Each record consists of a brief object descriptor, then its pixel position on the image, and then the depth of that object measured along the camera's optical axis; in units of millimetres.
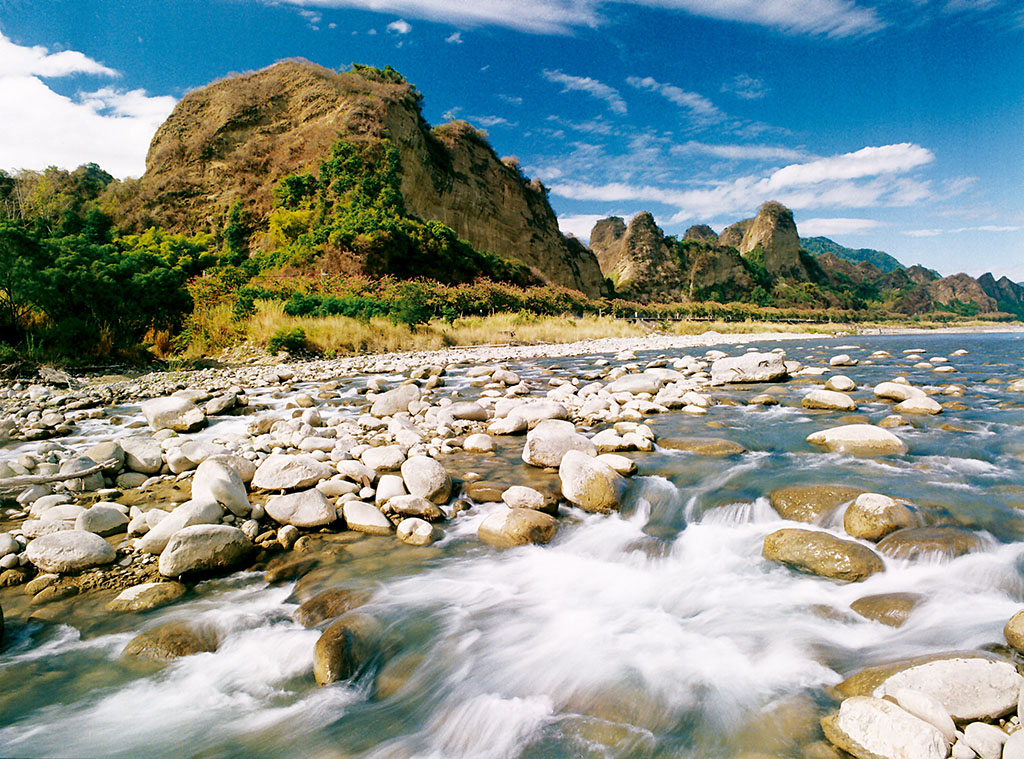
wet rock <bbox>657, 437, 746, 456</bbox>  6156
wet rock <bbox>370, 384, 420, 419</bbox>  8324
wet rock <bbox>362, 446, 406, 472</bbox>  5590
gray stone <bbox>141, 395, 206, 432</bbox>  7344
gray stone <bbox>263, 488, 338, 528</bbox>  4324
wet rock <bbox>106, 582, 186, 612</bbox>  3232
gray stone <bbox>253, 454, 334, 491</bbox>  4938
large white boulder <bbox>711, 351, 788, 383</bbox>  11719
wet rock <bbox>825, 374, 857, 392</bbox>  9570
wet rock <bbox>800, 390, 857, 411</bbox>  8297
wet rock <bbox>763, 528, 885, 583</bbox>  3480
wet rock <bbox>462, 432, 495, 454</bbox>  6434
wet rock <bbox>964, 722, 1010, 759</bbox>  1950
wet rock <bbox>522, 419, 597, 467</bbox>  5652
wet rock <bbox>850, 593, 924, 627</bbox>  3031
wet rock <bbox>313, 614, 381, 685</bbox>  2777
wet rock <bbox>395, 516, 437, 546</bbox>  4176
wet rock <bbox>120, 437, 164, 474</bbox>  5492
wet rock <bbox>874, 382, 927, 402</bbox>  8672
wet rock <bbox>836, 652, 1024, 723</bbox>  2131
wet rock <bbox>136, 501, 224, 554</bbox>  3795
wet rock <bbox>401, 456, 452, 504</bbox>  4801
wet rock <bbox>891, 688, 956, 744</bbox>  2051
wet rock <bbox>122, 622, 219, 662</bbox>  2869
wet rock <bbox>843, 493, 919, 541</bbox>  3834
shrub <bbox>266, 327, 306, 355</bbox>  15070
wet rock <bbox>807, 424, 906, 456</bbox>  5879
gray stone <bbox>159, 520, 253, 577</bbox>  3541
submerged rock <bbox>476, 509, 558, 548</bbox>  4172
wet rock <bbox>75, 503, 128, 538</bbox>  4062
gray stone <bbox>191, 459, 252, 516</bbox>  4273
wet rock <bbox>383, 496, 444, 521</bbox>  4559
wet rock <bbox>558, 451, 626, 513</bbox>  4664
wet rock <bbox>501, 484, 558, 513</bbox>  4621
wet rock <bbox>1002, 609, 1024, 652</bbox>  2611
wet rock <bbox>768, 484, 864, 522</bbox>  4305
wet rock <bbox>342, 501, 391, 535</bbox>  4352
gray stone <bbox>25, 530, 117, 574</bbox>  3551
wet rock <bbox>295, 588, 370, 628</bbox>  3180
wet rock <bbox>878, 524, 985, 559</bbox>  3570
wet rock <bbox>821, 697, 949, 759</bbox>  1984
